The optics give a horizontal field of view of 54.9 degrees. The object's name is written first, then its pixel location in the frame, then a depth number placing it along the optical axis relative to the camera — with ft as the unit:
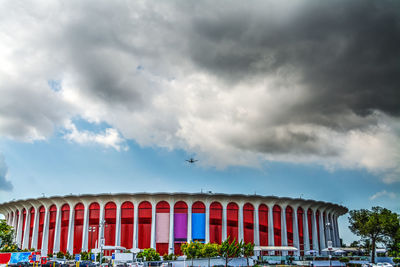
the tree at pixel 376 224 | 228.02
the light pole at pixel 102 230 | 263.70
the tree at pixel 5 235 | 246.08
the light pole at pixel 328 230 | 319.70
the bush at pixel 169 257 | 236.02
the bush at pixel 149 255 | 228.63
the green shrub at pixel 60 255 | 256.32
